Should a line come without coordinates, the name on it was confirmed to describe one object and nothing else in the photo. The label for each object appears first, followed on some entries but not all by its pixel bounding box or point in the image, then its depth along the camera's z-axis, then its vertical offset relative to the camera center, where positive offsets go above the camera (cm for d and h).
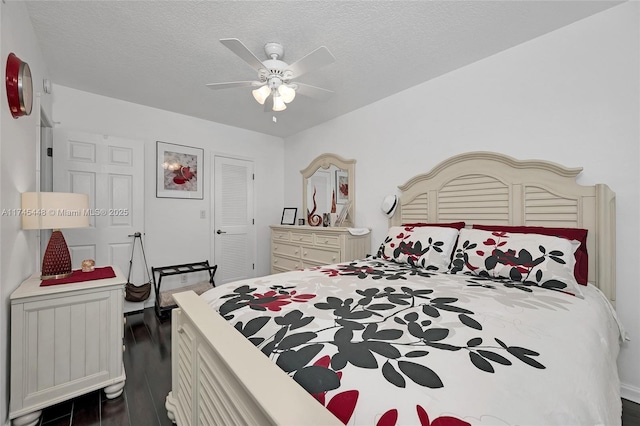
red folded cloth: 176 -45
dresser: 315 -42
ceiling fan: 178 +101
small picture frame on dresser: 447 -5
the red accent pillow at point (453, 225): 241 -10
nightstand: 153 -79
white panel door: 296 +27
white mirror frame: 361 +61
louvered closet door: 415 -12
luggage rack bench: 330 -93
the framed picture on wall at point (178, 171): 363 +56
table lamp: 171 -4
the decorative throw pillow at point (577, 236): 176 -15
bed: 67 -42
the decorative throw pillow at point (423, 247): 208 -27
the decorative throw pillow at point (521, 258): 158 -28
